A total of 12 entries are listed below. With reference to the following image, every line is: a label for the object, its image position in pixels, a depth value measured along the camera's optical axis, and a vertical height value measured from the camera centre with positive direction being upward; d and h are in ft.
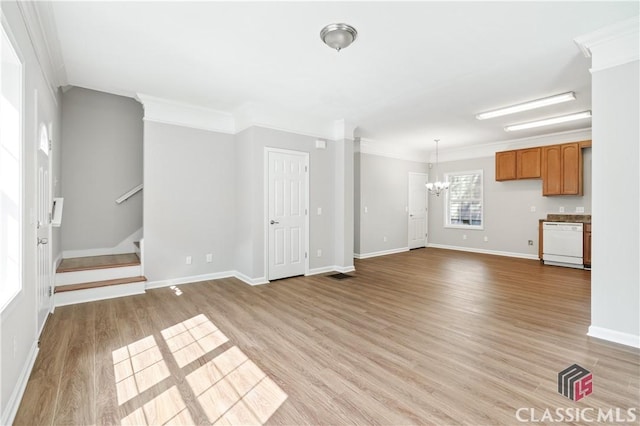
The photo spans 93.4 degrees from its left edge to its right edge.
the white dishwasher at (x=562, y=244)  19.45 -2.15
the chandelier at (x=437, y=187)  24.71 +2.12
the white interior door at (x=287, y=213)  16.34 -0.05
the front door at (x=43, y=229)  9.11 -0.54
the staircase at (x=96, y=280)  12.46 -3.01
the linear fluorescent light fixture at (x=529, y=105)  13.96 +5.35
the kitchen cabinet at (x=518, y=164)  21.90 +3.60
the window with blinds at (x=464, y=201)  26.14 +1.01
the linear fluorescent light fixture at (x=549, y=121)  16.86 +5.42
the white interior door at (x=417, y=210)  27.71 +0.18
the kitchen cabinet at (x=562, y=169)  20.15 +2.91
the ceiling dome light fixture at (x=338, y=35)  8.76 +5.30
